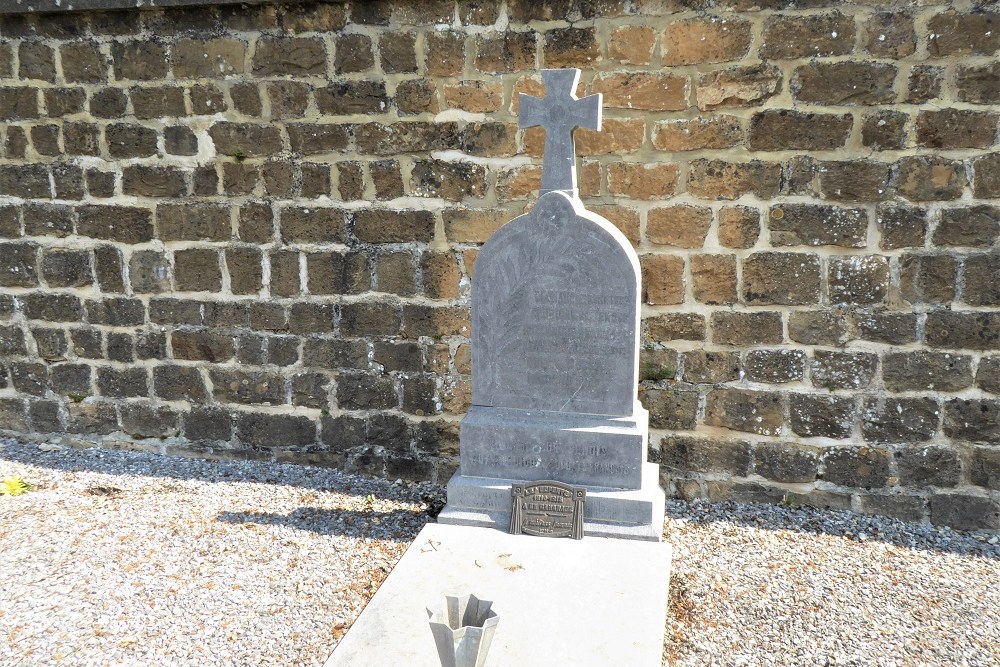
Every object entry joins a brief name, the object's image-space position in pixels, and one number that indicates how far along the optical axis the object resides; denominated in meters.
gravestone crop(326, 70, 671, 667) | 3.46
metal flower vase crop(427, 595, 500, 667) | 2.17
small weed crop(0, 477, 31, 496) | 4.40
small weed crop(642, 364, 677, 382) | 4.29
